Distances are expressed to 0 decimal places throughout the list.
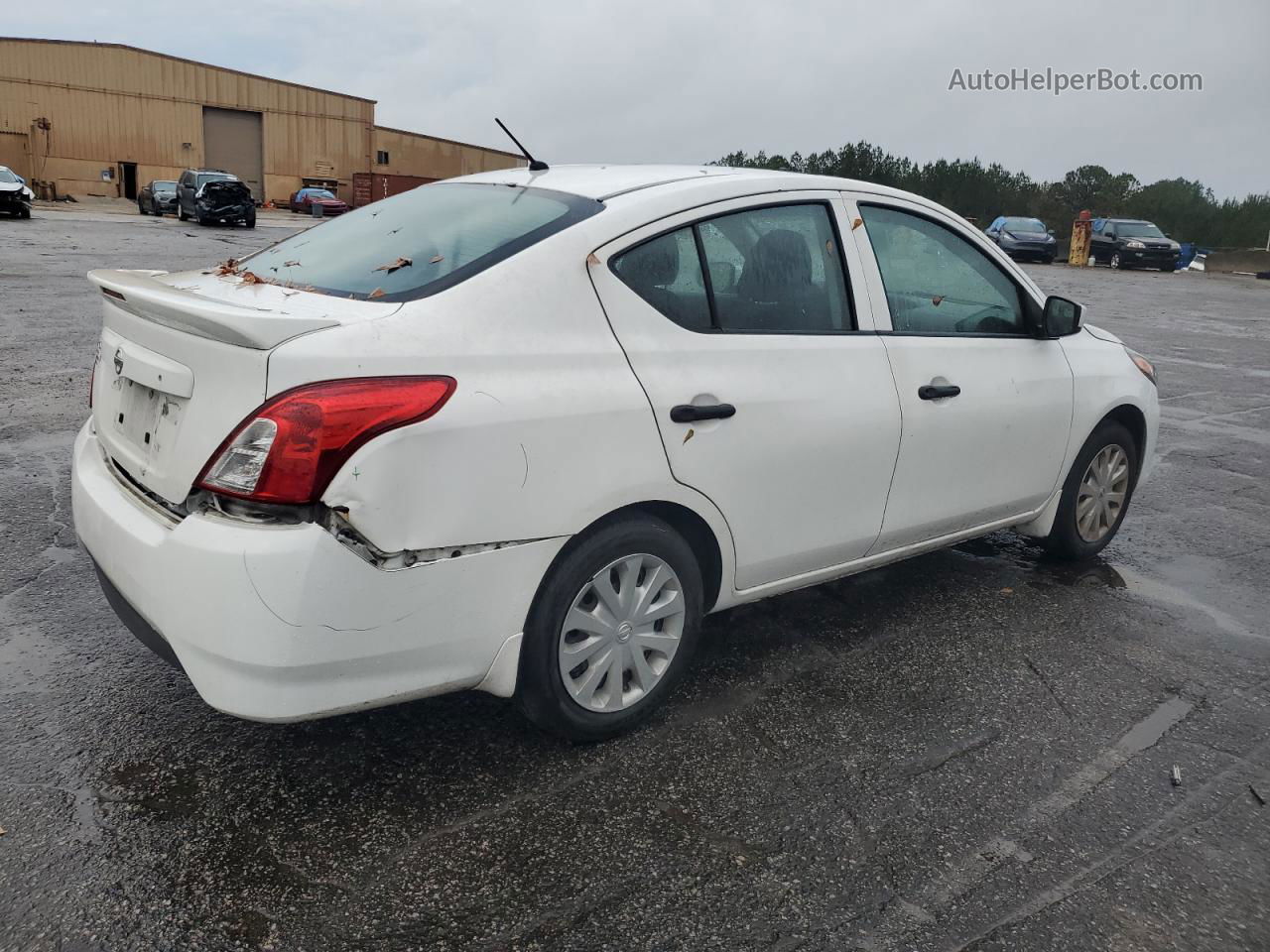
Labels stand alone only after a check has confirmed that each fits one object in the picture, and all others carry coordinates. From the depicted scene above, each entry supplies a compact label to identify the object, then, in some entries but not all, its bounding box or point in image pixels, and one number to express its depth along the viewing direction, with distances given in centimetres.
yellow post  3725
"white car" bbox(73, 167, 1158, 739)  247
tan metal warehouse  5078
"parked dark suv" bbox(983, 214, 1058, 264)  3491
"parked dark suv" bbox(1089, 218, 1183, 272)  3447
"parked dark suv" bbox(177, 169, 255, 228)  3281
